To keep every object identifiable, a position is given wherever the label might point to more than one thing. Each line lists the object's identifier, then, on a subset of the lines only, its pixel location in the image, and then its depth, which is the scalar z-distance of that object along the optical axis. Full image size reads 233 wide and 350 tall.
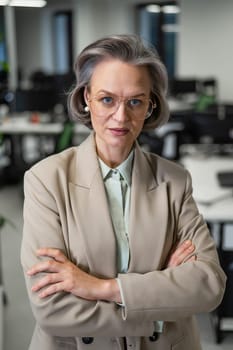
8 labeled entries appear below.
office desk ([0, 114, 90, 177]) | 5.14
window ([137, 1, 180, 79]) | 10.05
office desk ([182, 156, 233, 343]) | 2.47
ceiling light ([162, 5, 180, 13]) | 9.58
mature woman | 1.11
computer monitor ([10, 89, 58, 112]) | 5.46
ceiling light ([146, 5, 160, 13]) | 10.05
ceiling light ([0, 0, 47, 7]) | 5.17
